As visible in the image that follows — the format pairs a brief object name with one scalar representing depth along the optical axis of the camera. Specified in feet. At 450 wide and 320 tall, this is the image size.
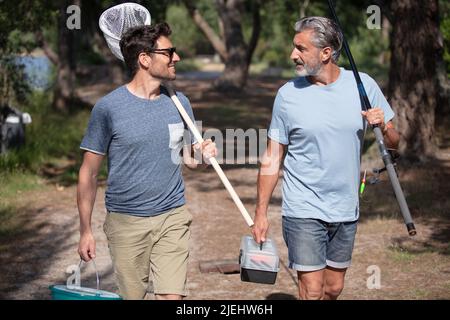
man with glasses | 14.56
